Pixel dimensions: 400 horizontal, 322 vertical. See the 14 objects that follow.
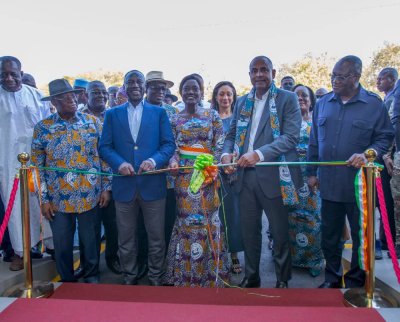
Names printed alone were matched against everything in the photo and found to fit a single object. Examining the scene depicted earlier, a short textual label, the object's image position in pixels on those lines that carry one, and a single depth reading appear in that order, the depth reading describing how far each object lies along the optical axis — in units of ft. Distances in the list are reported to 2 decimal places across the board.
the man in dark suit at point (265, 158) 10.38
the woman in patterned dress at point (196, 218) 10.96
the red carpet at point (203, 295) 9.11
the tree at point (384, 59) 80.84
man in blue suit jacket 10.79
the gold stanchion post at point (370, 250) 8.30
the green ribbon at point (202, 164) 9.43
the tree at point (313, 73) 78.95
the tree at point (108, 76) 125.15
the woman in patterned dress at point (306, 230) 12.60
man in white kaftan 11.60
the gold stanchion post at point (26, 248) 9.46
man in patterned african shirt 10.82
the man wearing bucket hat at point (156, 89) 14.44
